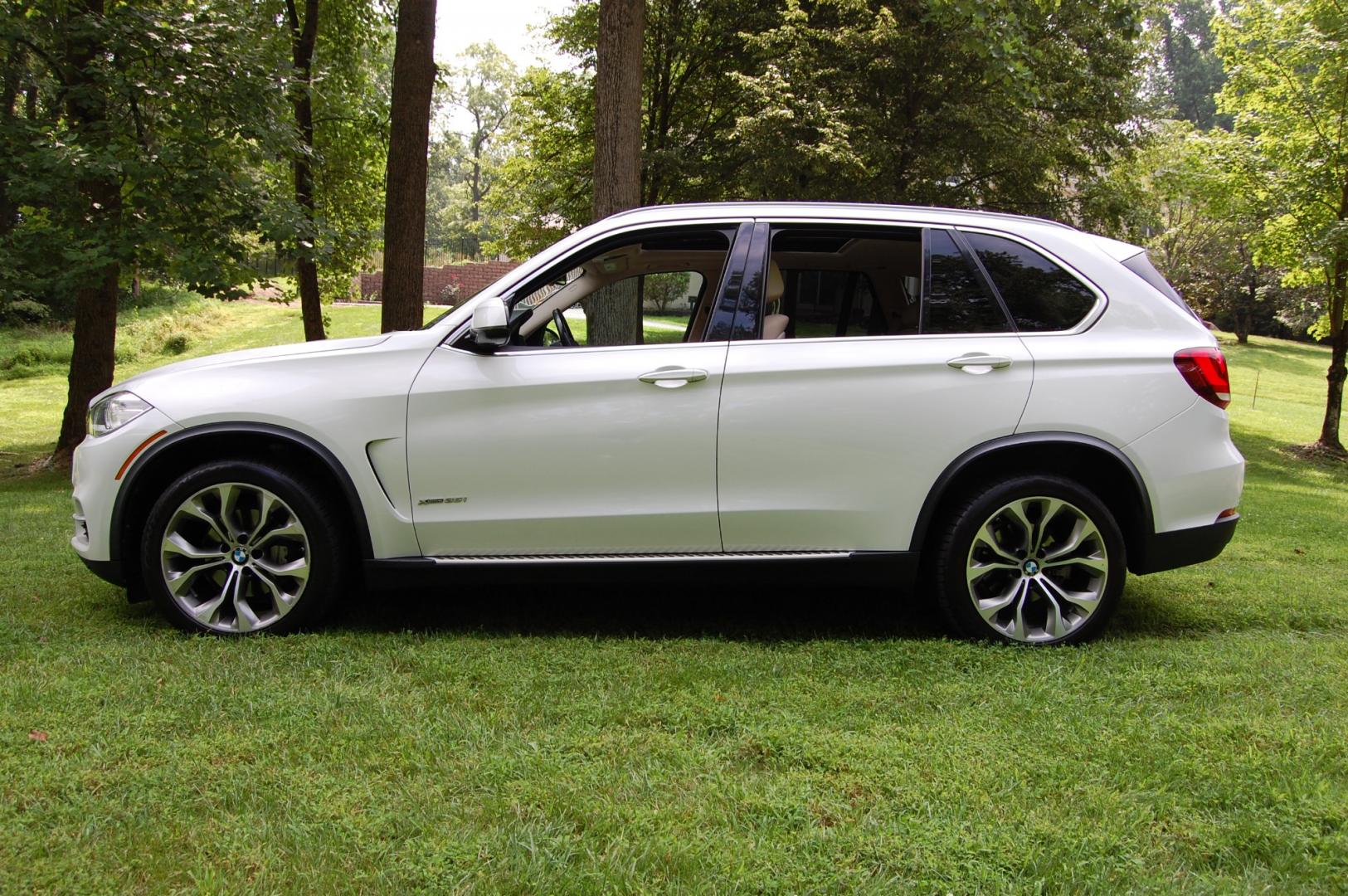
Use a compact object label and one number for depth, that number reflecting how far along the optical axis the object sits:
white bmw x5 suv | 4.02
